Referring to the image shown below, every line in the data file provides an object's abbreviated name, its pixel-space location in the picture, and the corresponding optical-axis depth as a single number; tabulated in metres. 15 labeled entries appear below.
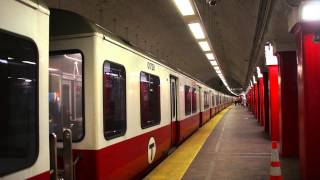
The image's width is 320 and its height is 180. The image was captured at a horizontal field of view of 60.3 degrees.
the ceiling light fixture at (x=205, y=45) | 8.76
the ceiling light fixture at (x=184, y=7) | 4.96
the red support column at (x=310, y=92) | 4.37
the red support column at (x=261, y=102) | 13.09
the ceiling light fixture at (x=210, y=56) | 11.70
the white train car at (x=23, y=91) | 2.09
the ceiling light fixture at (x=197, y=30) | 6.60
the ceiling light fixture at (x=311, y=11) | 4.20
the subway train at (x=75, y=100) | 2.16
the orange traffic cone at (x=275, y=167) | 3.50
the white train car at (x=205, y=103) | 13.62
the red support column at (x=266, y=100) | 11.30
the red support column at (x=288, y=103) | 6.67
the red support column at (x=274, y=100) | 8.75
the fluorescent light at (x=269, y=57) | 8.18
